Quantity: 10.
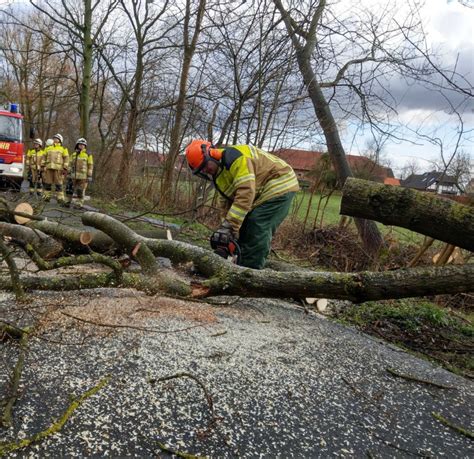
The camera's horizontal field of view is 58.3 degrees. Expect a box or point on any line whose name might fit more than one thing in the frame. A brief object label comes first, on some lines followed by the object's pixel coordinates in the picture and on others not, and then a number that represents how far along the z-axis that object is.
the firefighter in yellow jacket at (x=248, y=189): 3.61
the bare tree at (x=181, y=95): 10.16
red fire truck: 11.06
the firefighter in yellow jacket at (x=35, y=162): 10.52
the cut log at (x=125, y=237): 3.04
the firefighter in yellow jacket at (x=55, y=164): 9.84
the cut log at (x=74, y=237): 3.71
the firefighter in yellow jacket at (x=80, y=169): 9.63
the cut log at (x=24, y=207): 4.85
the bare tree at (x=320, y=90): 6.46
